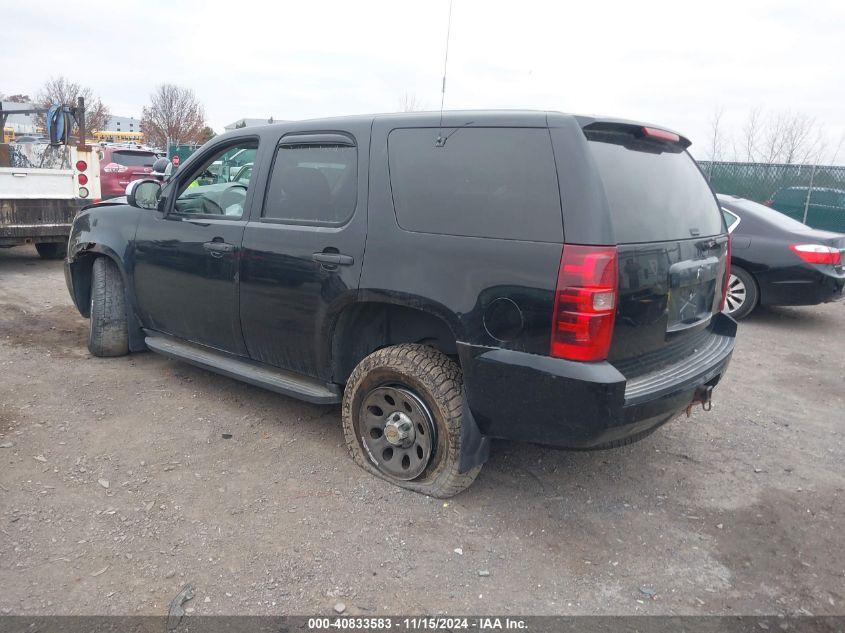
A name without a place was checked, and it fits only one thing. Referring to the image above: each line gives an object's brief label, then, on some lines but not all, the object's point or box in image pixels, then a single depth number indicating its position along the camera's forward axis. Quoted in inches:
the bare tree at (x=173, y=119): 1787.6
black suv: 107.3
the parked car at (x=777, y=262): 279.7
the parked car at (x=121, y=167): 552.7
